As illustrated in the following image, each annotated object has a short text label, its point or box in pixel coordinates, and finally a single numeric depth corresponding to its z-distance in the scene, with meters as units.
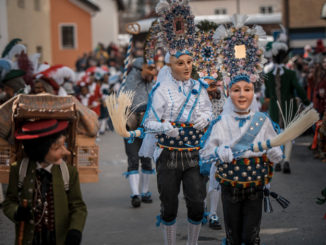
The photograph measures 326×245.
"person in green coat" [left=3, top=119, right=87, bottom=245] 3.98
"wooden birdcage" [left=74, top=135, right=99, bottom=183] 5.30
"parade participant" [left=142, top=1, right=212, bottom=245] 5.68
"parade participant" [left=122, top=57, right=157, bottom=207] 8.07
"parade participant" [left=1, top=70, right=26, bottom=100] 8.48
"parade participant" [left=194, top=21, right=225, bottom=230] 6.14
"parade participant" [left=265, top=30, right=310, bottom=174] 10.35
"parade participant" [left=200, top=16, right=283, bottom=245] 4.84
